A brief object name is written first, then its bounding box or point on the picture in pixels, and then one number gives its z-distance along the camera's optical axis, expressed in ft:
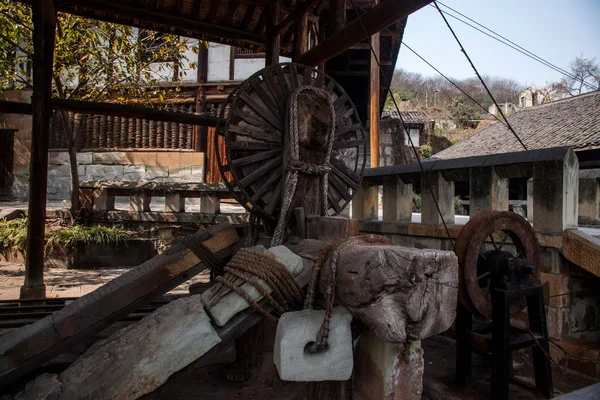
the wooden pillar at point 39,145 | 15.52
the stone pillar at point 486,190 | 12.77
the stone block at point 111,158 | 40.10
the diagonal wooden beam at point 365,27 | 11.18
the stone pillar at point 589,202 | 19.85
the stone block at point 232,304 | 6.76
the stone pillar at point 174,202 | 27.71
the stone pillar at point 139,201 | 27.98
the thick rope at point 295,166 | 9.30
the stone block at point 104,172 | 40.32
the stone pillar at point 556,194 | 11.18
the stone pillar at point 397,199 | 16.29
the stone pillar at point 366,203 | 18.22
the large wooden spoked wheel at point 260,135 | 9.84
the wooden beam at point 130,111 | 16.46
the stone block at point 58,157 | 41.34
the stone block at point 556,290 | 11.33
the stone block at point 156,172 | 39.70
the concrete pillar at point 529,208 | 15.99
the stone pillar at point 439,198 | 14.42
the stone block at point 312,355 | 5.91
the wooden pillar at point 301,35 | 17.54
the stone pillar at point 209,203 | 27.09
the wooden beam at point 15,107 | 15.60
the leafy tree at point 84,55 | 25.90
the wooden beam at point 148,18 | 16.15
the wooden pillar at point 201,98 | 38.93
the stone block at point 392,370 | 6.18
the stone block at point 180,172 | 39.32
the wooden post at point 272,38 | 18.39
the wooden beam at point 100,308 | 7.12
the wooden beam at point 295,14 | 16.60
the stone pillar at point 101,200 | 28.48
